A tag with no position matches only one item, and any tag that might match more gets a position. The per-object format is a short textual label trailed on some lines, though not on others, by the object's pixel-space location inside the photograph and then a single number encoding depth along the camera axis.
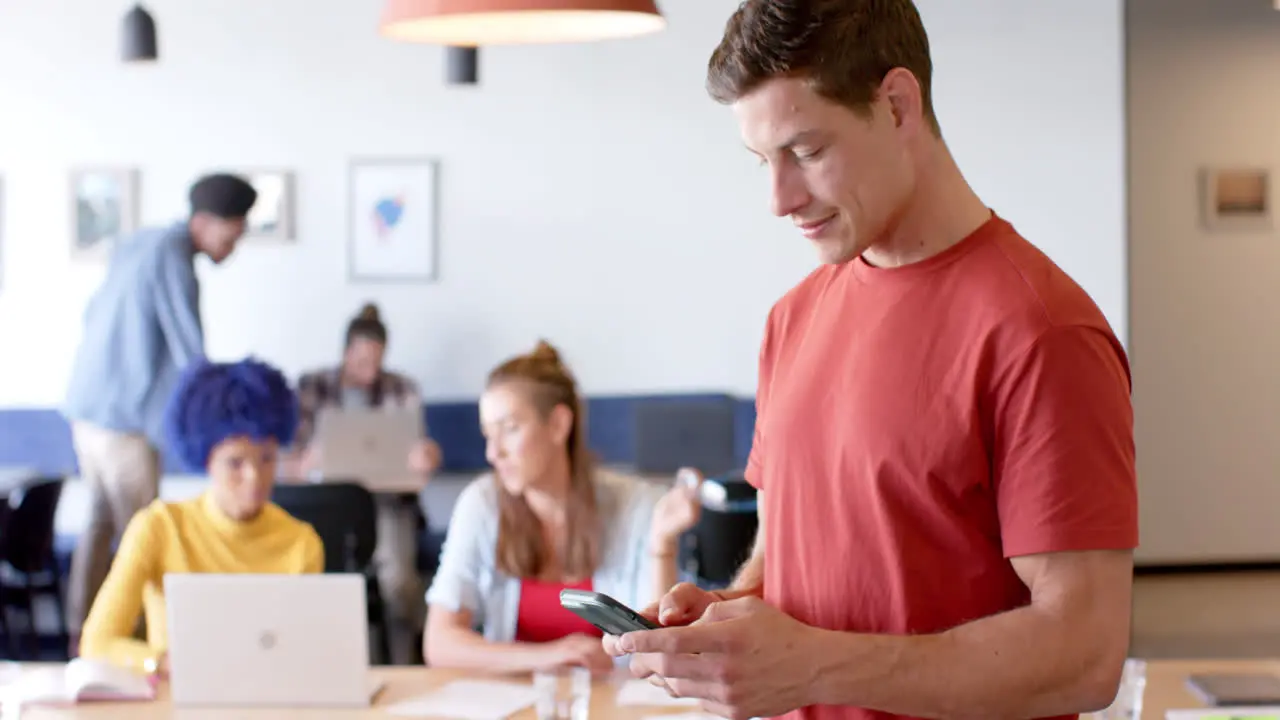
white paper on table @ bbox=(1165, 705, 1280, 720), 2.79
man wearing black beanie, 6.50
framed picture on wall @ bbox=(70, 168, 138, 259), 7.71
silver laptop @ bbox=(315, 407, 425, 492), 6.80
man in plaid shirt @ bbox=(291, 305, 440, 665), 6.77
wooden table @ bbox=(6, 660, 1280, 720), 2.93
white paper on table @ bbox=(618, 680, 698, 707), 2.98
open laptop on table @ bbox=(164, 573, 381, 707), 2.91
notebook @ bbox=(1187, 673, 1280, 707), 2.89
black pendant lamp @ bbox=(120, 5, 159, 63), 6.70
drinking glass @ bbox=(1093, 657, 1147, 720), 2.80
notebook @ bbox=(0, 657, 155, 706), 3.05
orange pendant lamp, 2.67
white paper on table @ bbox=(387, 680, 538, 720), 2.96
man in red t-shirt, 1.46
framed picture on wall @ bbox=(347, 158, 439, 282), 7.75
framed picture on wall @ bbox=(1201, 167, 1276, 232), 8.59
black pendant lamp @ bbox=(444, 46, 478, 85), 6.85
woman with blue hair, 3.76
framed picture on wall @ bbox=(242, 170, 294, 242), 7.72
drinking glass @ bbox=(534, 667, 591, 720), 2.88
